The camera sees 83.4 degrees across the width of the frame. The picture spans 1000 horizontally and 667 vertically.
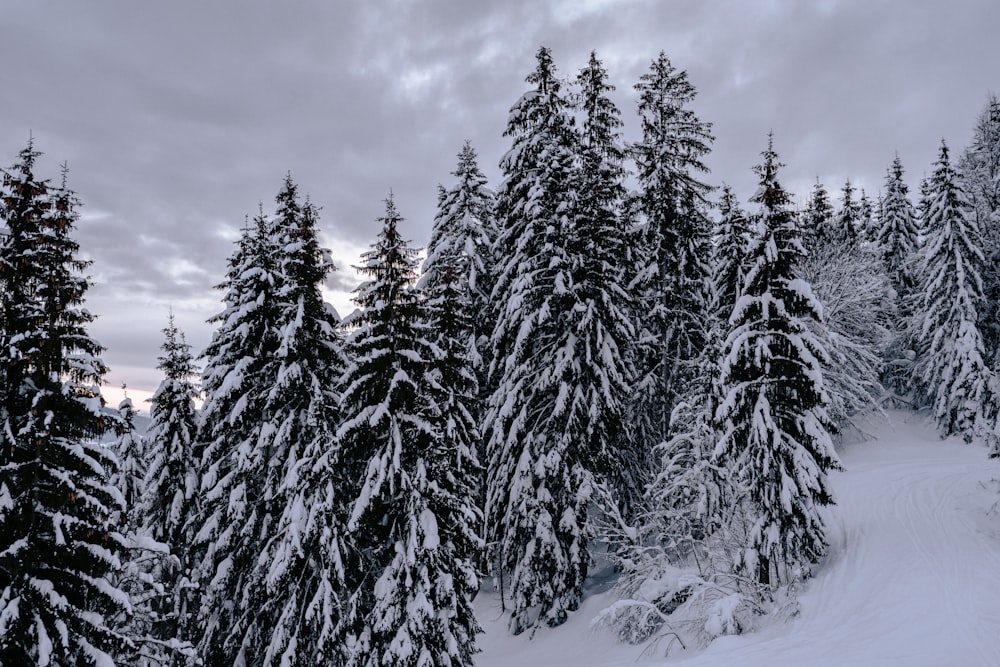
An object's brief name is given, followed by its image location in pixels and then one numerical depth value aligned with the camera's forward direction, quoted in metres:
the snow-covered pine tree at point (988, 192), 33.22
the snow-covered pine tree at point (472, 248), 25.12
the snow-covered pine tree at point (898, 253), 39.19
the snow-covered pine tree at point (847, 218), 48.88
